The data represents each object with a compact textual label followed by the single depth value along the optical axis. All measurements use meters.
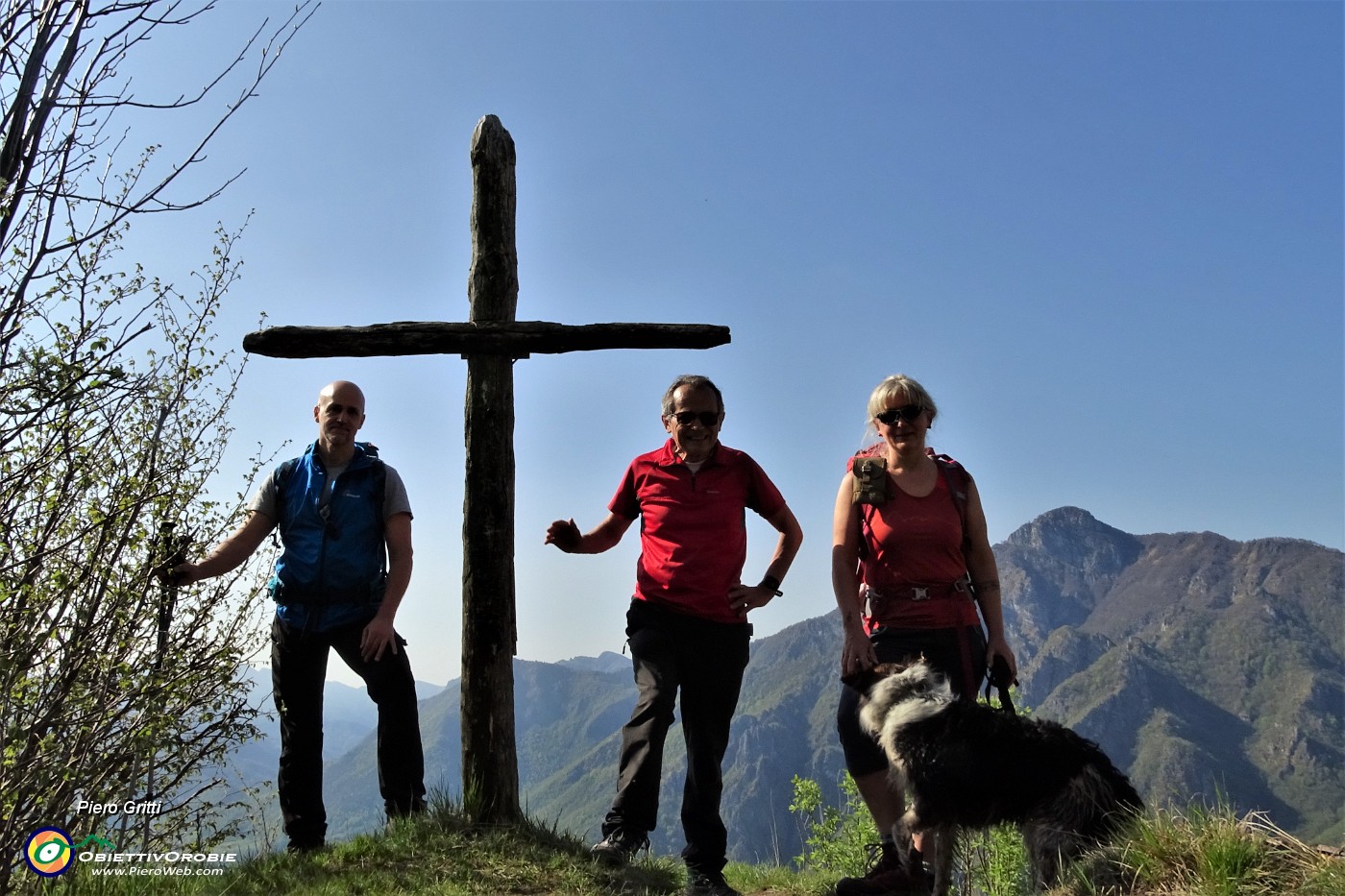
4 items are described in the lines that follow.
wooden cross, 6.62
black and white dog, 4.36
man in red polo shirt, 5.80
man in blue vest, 6.12
